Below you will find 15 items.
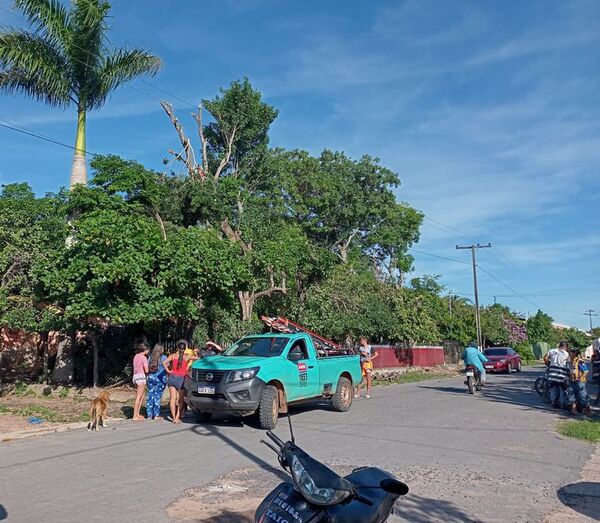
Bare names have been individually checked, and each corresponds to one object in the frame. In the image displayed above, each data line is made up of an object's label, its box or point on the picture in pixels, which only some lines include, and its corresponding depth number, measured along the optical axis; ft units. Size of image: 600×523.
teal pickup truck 37.42
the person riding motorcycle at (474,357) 64.34
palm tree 57.06
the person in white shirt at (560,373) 49.34
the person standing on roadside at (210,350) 48.84
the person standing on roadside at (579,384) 48.16
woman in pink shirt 42.09
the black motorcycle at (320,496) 11.02
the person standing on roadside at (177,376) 41.16
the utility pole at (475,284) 156.35
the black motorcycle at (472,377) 65.10
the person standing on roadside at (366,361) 61.62
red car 117.70
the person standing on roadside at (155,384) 42.39
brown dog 37.24
